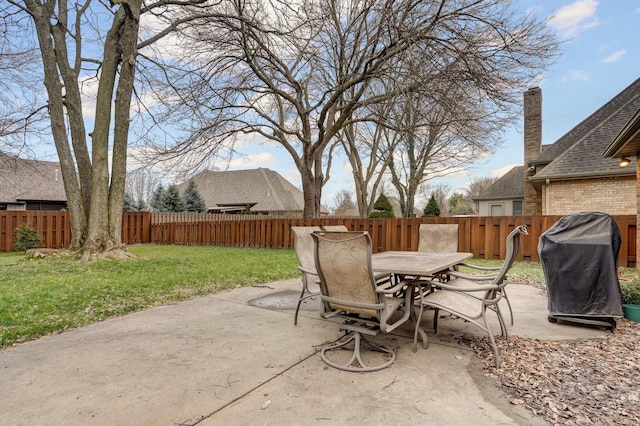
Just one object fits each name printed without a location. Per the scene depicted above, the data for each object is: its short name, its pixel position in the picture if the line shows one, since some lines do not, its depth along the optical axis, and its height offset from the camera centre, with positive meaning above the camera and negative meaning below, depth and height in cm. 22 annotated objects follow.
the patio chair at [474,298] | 271 -77
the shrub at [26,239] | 1091 -95
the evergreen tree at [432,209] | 1875 +34
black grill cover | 339 -55
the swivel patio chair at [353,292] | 247 -64
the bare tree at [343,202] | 4218 +160
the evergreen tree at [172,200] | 2242 +87
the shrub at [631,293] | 374 -91
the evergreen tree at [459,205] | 3656 +114
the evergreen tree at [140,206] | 2339 +47
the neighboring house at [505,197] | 1955 +117
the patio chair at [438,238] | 509 -38
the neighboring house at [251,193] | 2634 +174
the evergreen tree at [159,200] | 2262 +88
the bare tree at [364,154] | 1789 +358
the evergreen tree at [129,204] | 2183 +56
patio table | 282 -52
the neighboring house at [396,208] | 3262 +86
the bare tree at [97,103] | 784 +288
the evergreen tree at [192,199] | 2298 +94
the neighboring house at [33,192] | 2019 +126
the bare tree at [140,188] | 3524 +285
